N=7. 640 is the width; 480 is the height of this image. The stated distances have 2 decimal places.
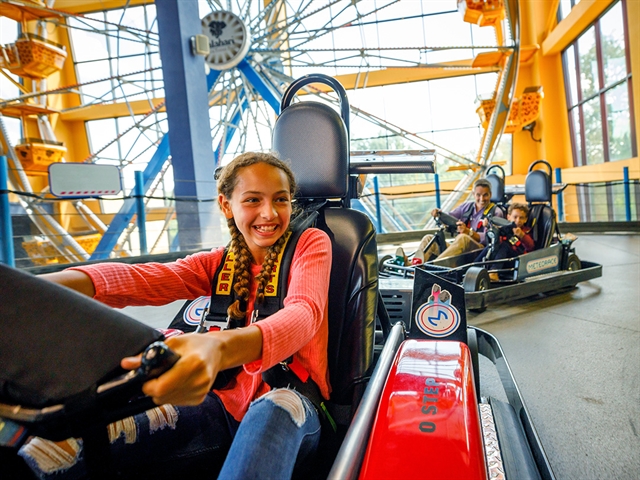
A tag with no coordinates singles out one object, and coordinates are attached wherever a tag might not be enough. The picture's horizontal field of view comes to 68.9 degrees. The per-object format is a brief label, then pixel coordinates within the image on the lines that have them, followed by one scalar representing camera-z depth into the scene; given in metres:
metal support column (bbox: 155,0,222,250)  5.34
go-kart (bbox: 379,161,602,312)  3.04
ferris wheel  6.50
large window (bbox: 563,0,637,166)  8.24
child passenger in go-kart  3.49
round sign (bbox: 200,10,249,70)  6.39
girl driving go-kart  0.66
